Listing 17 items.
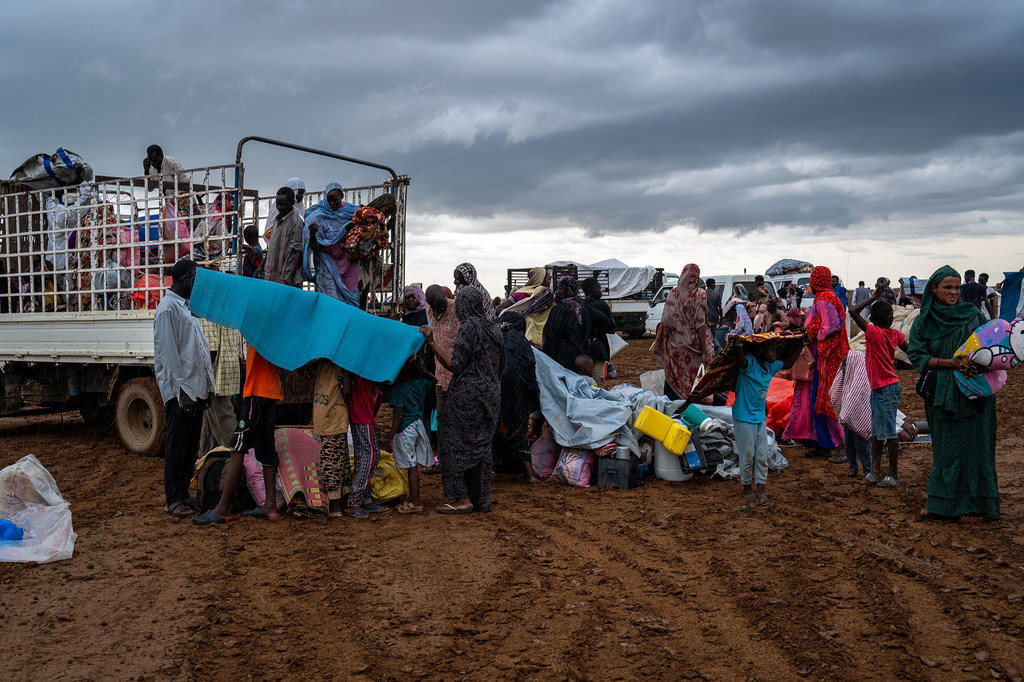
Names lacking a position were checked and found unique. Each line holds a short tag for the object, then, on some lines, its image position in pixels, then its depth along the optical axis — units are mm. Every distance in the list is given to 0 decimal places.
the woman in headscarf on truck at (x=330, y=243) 7262
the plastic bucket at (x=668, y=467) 7617
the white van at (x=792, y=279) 23977
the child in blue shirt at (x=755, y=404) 6547
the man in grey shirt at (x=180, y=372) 6188
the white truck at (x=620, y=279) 30972
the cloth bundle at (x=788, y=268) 33031
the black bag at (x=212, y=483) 6328
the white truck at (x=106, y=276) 8195
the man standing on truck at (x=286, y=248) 7133
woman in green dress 5941
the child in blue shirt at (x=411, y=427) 6375
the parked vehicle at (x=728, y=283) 24366
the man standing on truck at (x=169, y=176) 8203
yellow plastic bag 6613
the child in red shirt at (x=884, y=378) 7129
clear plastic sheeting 5207
